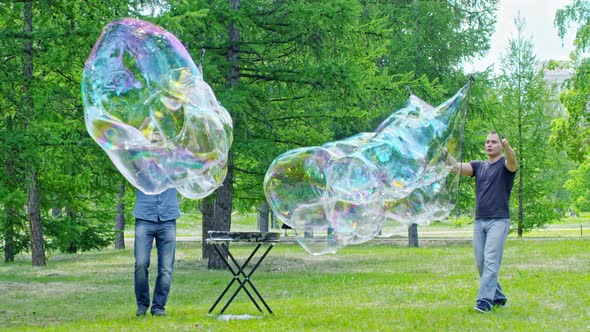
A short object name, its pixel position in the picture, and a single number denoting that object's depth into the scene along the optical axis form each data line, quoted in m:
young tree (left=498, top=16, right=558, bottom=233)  34.53
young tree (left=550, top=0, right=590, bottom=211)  30.44
